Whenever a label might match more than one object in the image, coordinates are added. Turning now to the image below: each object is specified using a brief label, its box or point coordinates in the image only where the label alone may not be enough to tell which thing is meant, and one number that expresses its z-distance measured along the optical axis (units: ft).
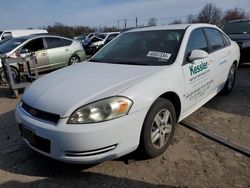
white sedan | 5.97
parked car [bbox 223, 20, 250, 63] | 19.69
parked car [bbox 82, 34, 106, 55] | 39.45
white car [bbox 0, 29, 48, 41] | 37.15
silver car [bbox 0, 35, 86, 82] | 18.99
